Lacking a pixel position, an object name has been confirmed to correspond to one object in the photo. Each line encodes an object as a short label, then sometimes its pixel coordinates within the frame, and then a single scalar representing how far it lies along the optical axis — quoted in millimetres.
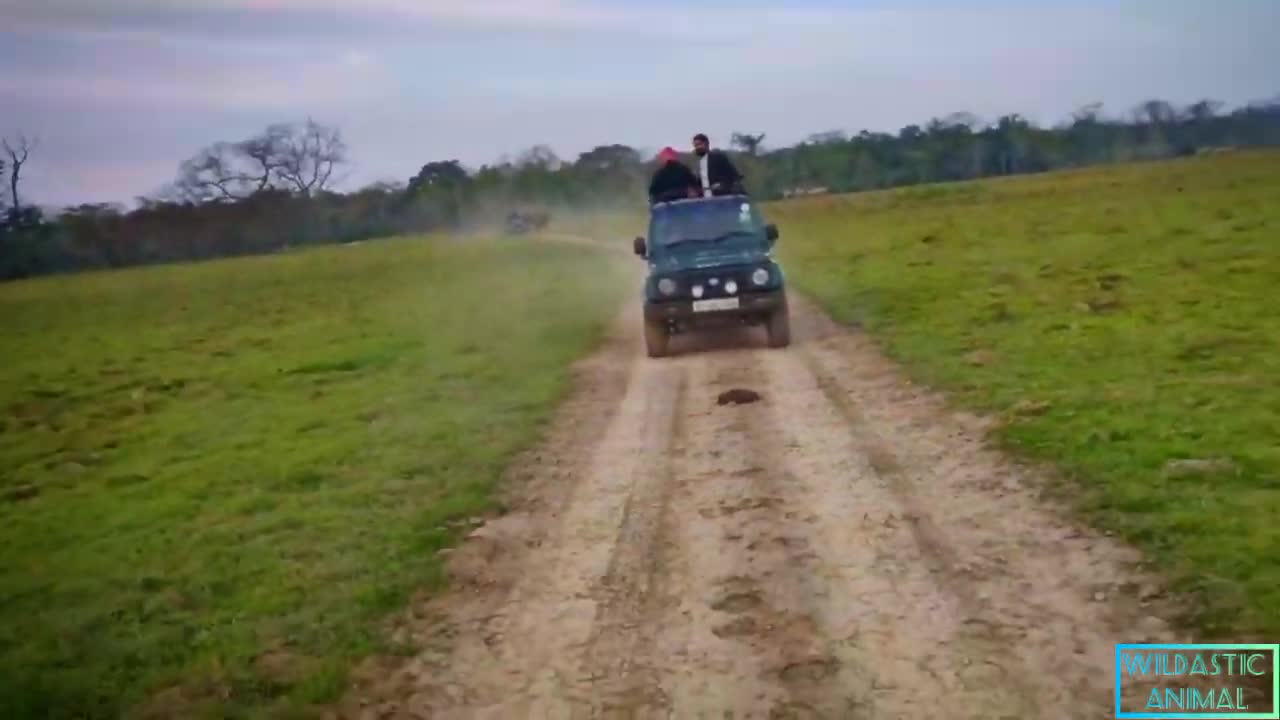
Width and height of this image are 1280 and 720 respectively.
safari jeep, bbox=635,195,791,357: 13852
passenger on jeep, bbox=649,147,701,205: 16219
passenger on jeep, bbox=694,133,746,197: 16141
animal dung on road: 10844
